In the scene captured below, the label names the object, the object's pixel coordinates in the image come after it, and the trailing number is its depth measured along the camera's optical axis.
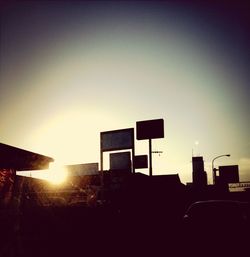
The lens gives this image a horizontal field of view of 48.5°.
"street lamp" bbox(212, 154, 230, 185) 78.27
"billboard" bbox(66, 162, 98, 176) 72.19
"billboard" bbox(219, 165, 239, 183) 80.75
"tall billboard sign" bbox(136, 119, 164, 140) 31.14
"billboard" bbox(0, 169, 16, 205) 12.17
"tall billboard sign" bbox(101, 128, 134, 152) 21.64
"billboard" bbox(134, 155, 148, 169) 56.53
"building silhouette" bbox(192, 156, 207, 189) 98.56
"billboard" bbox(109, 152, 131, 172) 26.06
